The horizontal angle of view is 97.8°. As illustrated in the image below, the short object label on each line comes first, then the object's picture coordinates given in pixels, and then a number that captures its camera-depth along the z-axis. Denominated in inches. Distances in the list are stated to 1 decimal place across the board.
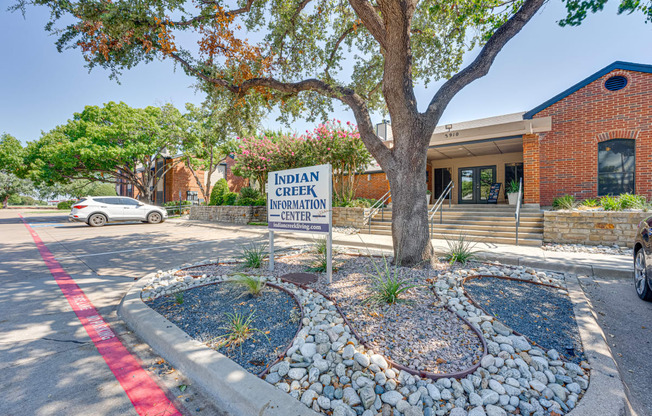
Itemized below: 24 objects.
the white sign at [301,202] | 160.4
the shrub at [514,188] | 449.1
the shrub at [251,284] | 141.6
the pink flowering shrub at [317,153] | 503.2
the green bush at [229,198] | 692.7
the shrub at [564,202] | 364.8
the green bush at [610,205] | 305.7
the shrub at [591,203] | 346.0
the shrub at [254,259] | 197.8
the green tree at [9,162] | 1034.7
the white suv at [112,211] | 547.5
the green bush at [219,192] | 739.2
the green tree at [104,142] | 764.6
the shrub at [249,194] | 664.4
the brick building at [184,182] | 1048.8
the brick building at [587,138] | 384.2
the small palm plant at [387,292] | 125.0
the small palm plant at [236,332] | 101.6
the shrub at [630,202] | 307.2
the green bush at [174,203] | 963.3
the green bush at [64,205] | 1370.6
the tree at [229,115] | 304.8
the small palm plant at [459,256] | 191.8
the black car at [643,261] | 148.3
